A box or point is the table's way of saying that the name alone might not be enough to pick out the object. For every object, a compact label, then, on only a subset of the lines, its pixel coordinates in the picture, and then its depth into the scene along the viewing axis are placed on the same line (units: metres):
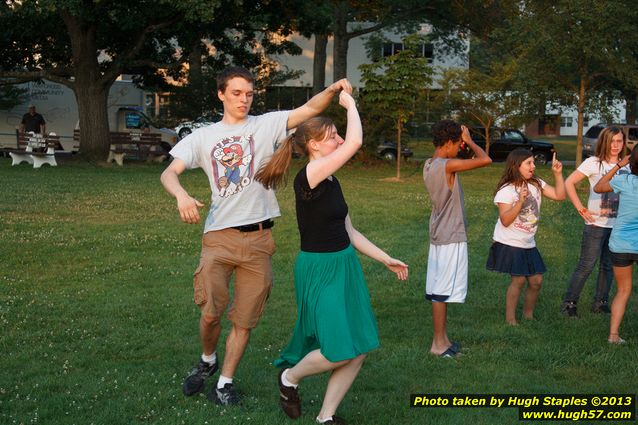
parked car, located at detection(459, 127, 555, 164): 35.80
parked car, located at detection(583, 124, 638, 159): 35.94
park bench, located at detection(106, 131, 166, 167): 29.77
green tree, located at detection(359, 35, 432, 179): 24.36
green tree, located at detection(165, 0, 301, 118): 27.09
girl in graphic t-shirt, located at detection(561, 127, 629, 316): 7.92
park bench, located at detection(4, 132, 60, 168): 25.30
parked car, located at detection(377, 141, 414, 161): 31.25
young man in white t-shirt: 5.35
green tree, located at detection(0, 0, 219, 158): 25.00
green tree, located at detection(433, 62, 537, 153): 31.45
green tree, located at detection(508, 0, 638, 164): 21.70
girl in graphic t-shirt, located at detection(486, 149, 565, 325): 7.74
